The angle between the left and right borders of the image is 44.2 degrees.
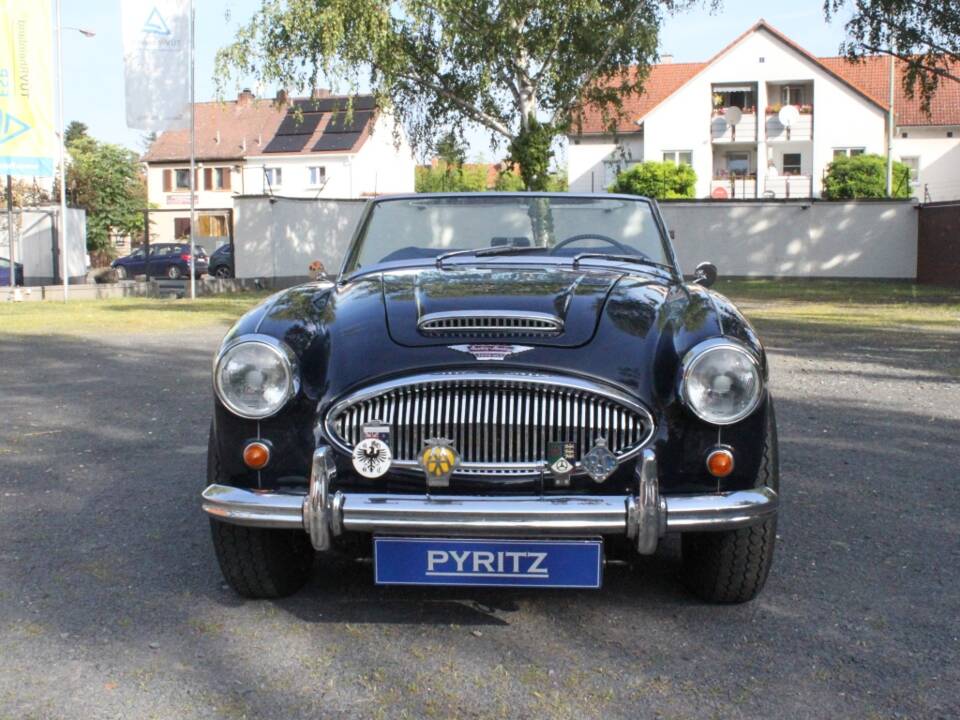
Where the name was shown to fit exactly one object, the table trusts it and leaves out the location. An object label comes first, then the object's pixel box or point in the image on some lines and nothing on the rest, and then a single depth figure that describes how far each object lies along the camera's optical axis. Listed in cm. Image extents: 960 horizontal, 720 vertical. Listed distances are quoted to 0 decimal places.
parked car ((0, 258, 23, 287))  2720
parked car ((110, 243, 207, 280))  3931
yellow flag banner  2044
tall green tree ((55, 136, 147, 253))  5281
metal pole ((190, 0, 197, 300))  2318
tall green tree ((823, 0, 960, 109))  2492
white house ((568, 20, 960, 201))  5256
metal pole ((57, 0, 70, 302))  2330
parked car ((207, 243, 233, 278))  3678
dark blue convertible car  342
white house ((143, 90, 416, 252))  6675
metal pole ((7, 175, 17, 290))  2334
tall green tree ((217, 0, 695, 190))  2461
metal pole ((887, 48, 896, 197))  4356
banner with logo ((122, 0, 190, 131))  2158
